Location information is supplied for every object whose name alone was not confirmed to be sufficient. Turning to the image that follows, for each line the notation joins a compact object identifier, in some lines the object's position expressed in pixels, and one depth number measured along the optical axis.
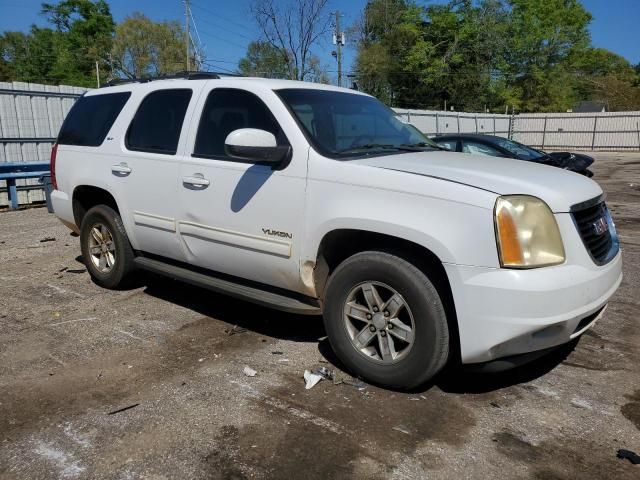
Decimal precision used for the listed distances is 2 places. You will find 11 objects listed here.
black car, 10.69
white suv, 3.03
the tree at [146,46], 63.38
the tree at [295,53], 35.59
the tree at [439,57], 52.78
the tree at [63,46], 68.50
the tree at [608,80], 58.75
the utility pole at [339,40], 45.16
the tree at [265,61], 39.25
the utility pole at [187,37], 45.06
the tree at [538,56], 56.81
